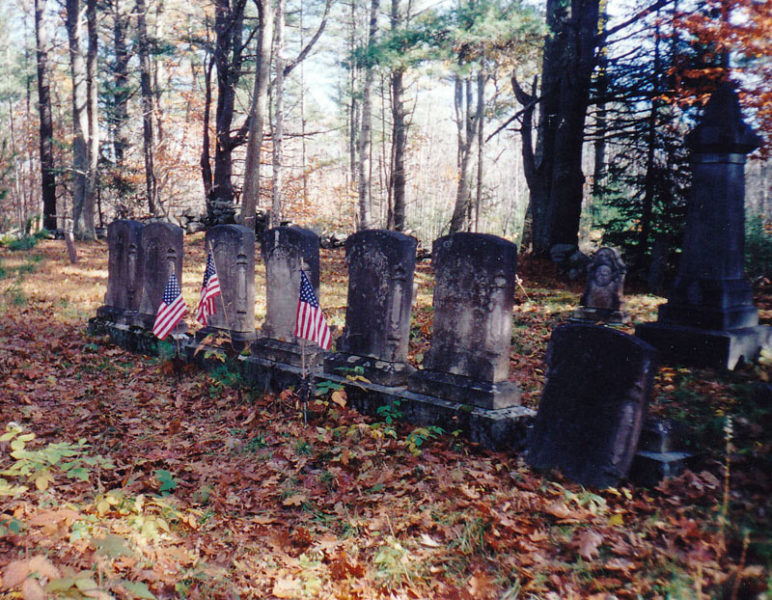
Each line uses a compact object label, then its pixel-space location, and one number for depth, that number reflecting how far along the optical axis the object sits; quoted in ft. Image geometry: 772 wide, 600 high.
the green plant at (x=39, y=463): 10.80
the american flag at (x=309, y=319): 19.25
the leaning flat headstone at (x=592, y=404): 13.69
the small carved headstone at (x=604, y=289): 31.09
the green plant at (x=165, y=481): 13.97
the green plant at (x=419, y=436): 16.24
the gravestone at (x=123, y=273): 30.91
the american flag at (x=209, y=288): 23.09
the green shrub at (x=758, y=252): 40.86
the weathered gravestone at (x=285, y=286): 22.31
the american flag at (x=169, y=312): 23.11
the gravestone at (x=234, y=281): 25.13
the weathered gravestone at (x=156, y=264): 28.50
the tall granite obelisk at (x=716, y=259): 22.94
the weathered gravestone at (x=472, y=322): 17.28
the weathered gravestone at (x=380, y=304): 19.63
